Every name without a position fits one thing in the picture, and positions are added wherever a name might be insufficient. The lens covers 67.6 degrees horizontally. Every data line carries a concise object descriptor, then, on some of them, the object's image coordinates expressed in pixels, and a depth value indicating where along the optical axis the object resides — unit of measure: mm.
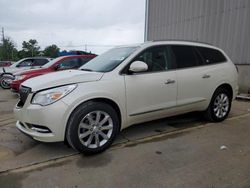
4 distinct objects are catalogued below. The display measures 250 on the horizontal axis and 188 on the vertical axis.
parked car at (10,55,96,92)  6426
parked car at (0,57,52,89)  9150
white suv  2525
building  6923
